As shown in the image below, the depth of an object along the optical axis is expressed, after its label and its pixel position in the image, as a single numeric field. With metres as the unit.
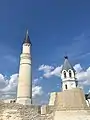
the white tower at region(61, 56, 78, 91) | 19.09
